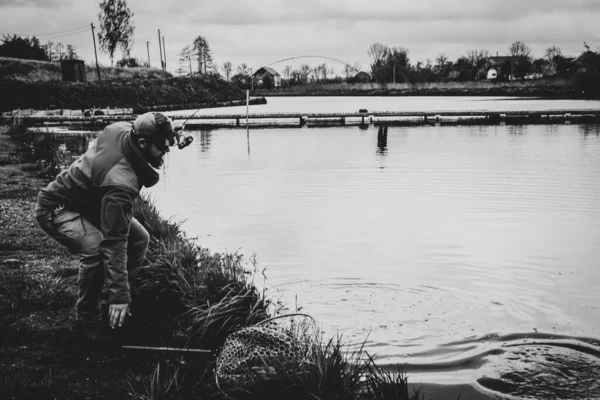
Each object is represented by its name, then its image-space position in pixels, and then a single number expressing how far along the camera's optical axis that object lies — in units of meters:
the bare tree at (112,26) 88.44
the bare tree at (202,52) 131.25
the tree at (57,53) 127.24
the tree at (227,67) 170.00
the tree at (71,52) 126.78
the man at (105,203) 4.62
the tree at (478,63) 159.12
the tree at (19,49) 80.56
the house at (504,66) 152.12
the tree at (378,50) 164.38
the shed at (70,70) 69.81
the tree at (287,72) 187.62
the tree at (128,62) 102.44
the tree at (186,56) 134.96
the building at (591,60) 98.31
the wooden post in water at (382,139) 32.31
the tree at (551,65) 151.73
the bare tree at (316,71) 180.76
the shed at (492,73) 158.98
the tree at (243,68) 157.45
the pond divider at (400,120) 48.88
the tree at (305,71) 178.20
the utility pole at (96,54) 77.62
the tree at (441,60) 168.38
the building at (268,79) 168.25
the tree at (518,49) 167.00
